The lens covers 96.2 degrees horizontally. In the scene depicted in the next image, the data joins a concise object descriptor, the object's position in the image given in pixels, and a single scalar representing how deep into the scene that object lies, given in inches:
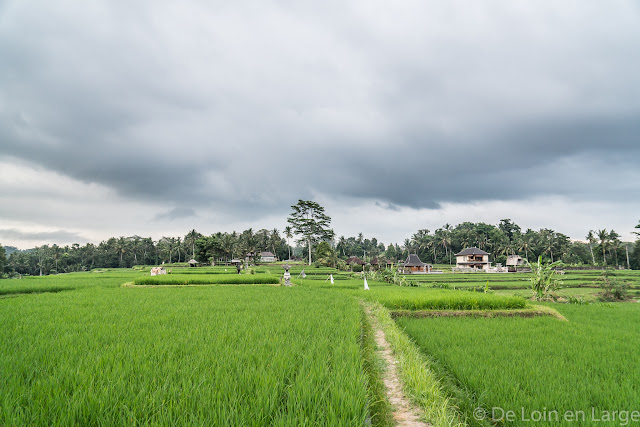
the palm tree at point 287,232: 3434.8
